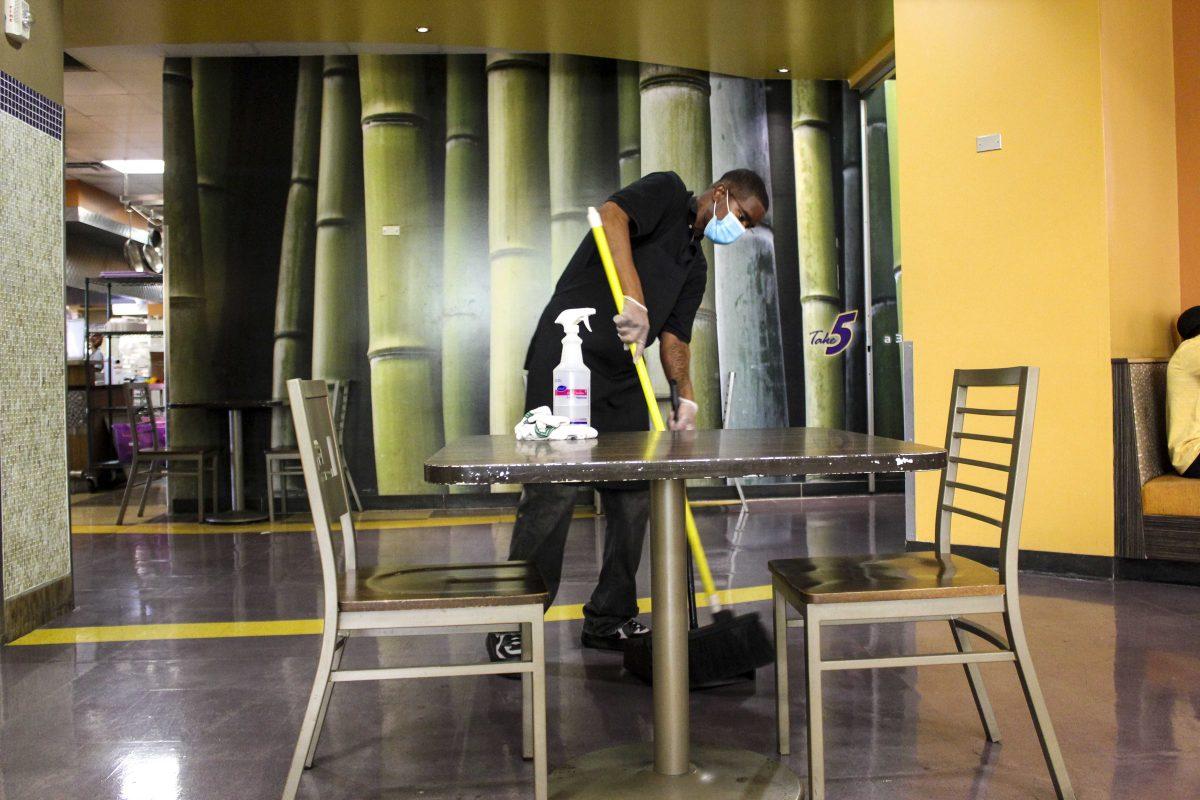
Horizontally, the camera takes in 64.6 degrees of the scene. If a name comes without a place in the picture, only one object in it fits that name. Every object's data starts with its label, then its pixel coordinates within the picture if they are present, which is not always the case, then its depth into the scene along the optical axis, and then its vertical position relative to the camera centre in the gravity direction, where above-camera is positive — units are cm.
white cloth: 188 -4
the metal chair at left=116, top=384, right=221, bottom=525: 585 -27
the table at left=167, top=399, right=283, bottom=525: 568 -33
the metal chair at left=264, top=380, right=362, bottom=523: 583 -30
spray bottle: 197 +5
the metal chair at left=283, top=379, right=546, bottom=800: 165 -35
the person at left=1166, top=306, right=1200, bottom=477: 369 -7
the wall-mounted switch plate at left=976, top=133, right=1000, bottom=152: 411 +110
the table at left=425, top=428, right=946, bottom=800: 143 -11
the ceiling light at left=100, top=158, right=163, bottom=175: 949 +258
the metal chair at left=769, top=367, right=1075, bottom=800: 169 -36
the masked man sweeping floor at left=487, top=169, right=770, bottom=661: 255 +22
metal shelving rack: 799 +27
